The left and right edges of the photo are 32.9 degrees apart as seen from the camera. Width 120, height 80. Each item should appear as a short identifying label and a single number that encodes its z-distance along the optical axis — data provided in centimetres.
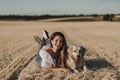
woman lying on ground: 467
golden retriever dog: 447
